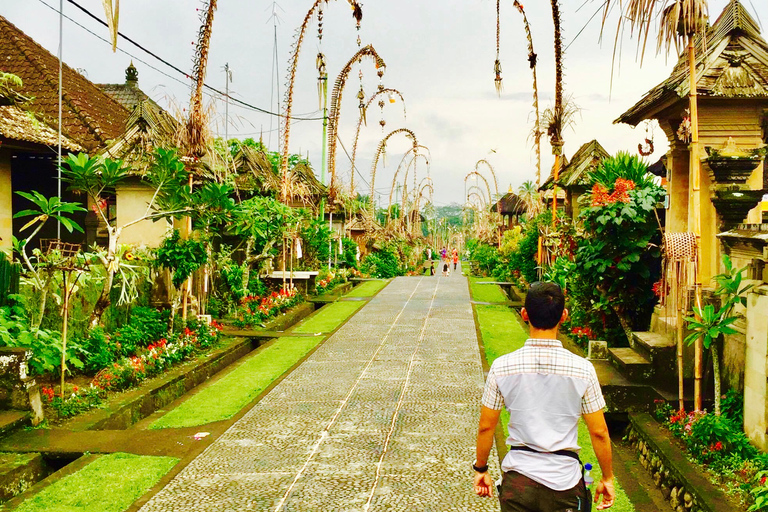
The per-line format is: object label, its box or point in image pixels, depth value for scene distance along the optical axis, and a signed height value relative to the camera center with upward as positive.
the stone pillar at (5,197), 11.45 +0.96
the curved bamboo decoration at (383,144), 29.05 +4.75
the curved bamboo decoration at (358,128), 23.57 +4.60
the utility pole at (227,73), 17.45 +4.67
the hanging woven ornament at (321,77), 18.03 +4.77
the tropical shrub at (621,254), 8.88 +0.02
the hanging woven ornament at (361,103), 21.23 +4.93
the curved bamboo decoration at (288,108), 16.80 +3.69
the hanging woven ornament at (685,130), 6.71 +1.26
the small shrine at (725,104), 7.27 +1.75
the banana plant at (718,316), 5.36 -0.49
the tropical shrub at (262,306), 13.37 -1.12
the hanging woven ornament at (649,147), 9.17 +1.47
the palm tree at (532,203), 22.22 +1.86
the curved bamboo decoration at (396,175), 33.88 +4.24
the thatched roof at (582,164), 15.72 +2.17
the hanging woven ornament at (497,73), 15.10 +4.04
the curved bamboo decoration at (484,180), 41.19 +4.62
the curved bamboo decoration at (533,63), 15.09 +4.32
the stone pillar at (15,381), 6.24 -1.17
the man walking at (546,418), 2.92 -0.70
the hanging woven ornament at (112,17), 4.59 +1.61
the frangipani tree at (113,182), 8.02 +0.90
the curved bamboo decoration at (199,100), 10.88 +2.48
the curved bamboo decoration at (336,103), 20.00 +4.54
